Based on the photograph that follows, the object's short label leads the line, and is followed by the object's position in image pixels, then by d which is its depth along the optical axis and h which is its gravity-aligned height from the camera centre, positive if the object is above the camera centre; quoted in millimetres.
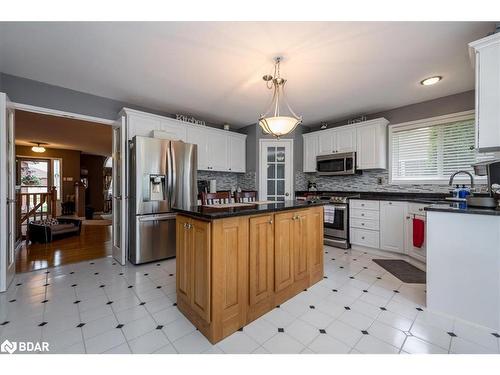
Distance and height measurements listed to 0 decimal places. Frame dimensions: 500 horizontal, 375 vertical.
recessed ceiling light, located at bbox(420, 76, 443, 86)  2787 +1363
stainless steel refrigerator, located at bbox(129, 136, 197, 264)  3107 -76
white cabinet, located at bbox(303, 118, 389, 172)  3910 +862
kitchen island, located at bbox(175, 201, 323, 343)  1583 -620
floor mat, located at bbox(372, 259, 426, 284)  2673 -1133
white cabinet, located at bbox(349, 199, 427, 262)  3230 -635
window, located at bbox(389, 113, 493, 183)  3318 +601
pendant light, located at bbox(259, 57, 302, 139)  2216 +665
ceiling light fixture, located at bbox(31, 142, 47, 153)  6899 +1290
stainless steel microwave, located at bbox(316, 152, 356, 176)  4164 +448
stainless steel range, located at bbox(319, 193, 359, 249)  3949 -654
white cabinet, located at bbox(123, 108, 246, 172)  3350 +905
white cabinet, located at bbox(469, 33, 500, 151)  1740 +768
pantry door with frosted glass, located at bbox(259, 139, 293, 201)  4703 +382
